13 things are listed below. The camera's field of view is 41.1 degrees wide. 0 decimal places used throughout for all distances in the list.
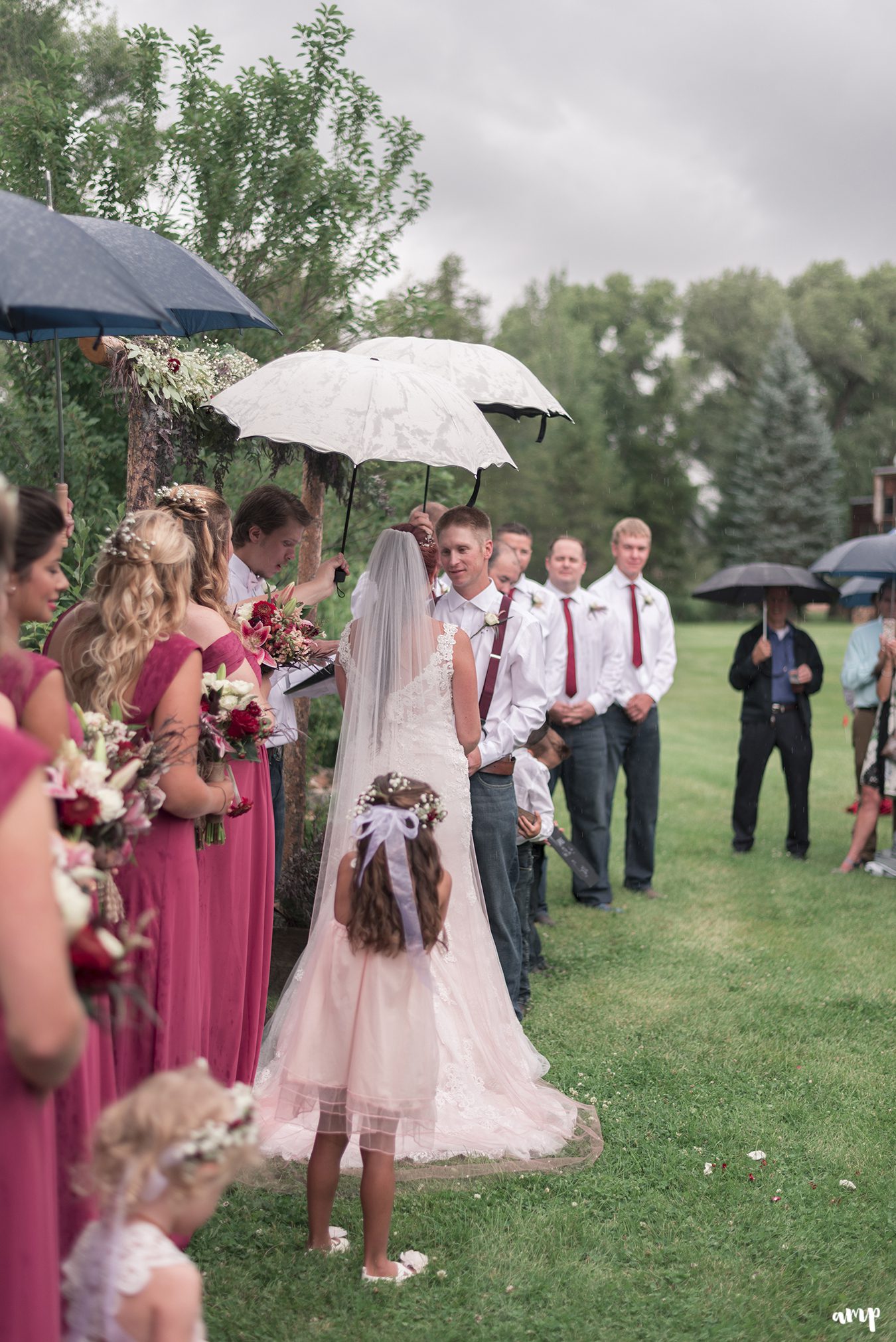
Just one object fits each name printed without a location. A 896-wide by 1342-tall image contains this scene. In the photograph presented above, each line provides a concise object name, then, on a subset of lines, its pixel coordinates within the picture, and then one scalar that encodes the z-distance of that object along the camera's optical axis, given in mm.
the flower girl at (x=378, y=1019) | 3791
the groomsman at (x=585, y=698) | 8789
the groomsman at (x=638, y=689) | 9125
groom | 5594
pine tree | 51438
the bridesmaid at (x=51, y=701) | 2742
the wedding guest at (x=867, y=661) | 10195
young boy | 6598
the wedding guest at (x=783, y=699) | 10547
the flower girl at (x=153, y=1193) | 2434
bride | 4898
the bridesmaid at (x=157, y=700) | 3611
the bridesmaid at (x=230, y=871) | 4312
